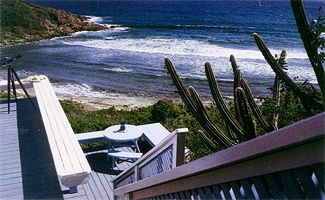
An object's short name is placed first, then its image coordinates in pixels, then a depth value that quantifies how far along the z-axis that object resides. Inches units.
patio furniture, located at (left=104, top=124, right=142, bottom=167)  338.3
